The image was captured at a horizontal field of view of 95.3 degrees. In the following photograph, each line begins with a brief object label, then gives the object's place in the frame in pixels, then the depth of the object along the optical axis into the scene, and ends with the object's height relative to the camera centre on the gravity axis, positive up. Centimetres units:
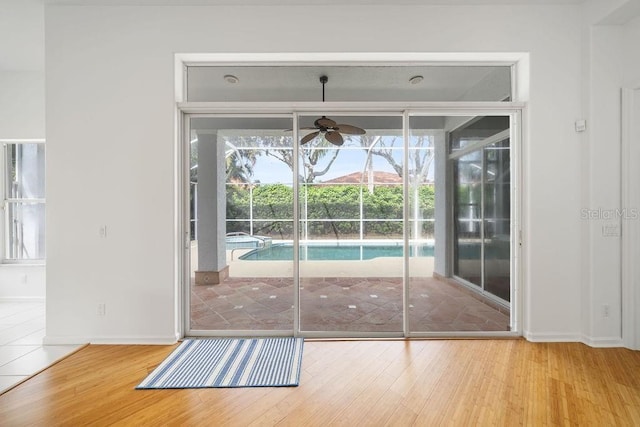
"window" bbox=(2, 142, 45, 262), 422 +14
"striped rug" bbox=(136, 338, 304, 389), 220 -127
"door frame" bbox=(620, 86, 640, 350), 267 +1
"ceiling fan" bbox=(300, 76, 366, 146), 300 +86
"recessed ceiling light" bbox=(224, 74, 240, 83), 307 +141
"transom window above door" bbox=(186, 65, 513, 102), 302 +135
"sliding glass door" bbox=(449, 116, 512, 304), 325 +8
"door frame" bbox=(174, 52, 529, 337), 291 +107
